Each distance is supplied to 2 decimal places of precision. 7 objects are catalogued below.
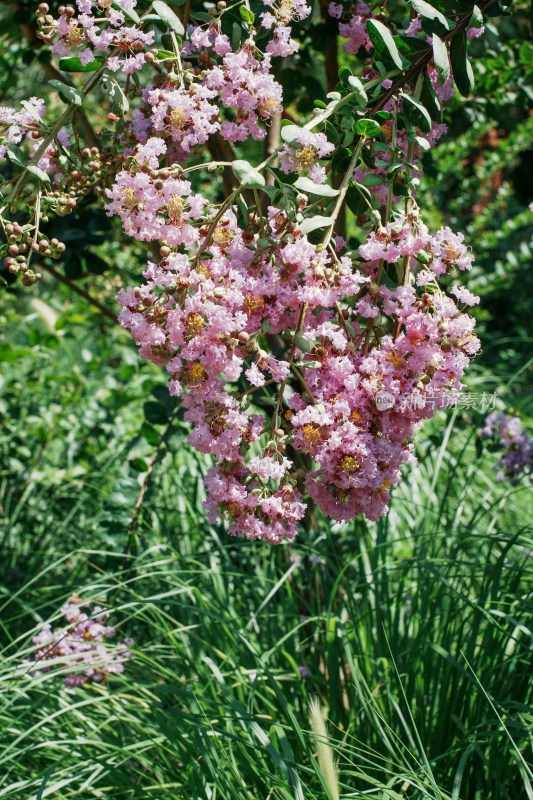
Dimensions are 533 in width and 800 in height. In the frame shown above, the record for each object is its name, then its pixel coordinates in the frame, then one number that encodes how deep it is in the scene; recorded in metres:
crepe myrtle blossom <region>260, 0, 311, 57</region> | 1.04
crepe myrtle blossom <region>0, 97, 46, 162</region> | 1.00
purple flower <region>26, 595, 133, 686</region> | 1.45
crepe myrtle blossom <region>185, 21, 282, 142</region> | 1.00
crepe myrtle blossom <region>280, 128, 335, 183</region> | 0.92
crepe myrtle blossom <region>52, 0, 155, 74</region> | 1.00
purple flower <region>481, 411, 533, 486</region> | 1.94
